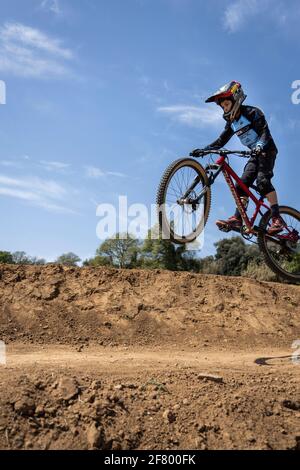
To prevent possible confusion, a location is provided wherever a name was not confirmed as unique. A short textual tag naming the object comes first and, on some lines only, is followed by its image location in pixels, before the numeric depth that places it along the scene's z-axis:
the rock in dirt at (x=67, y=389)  6.48
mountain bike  10.00
